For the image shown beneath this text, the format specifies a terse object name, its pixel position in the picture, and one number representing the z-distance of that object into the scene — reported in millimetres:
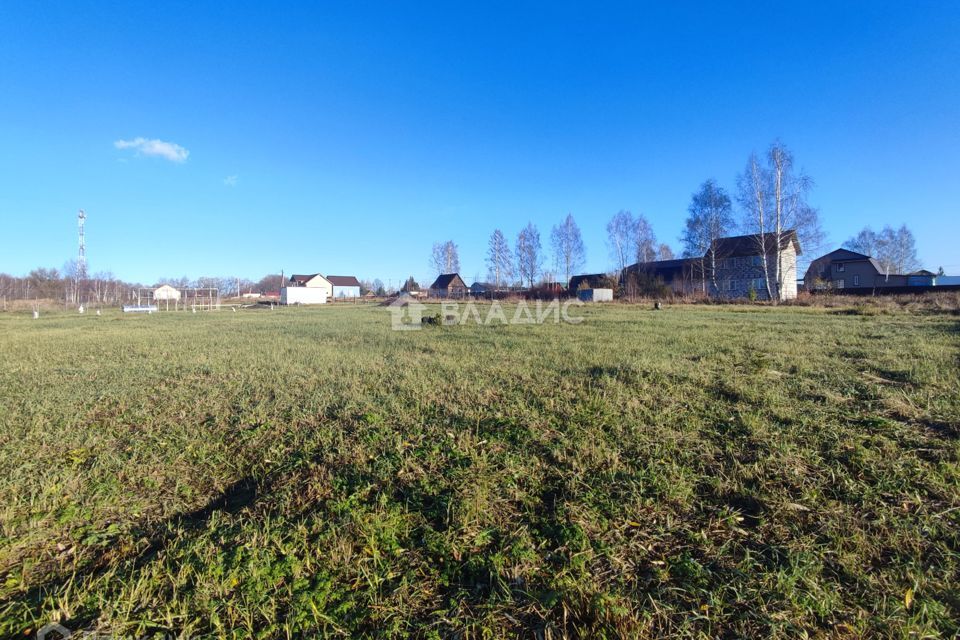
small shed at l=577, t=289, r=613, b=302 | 32731
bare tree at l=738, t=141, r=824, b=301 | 24688
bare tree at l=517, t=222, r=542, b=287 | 47031
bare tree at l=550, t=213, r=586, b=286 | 45781
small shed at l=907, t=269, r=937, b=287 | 38250
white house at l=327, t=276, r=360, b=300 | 73769
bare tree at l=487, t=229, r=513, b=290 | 47625
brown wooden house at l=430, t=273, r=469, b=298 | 55875
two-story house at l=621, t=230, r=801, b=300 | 29672
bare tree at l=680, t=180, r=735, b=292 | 30281
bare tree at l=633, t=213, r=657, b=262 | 43353
